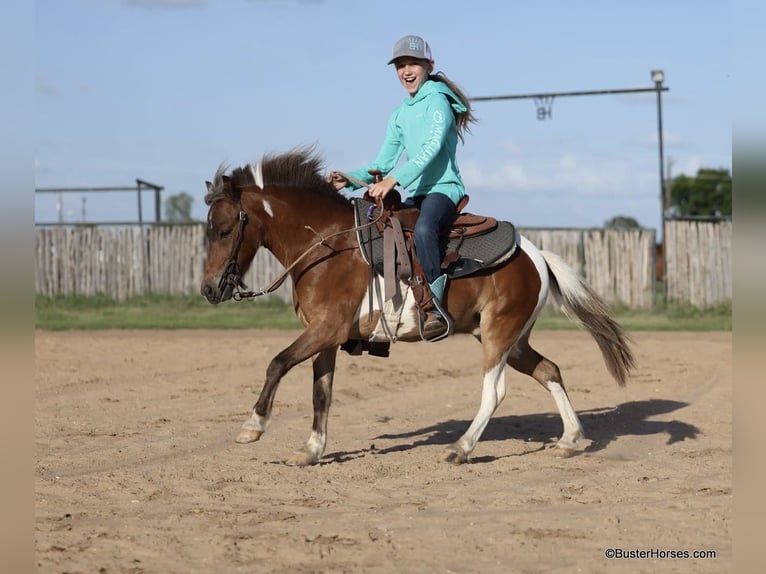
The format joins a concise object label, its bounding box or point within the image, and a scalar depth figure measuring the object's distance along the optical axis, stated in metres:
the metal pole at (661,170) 22.86
